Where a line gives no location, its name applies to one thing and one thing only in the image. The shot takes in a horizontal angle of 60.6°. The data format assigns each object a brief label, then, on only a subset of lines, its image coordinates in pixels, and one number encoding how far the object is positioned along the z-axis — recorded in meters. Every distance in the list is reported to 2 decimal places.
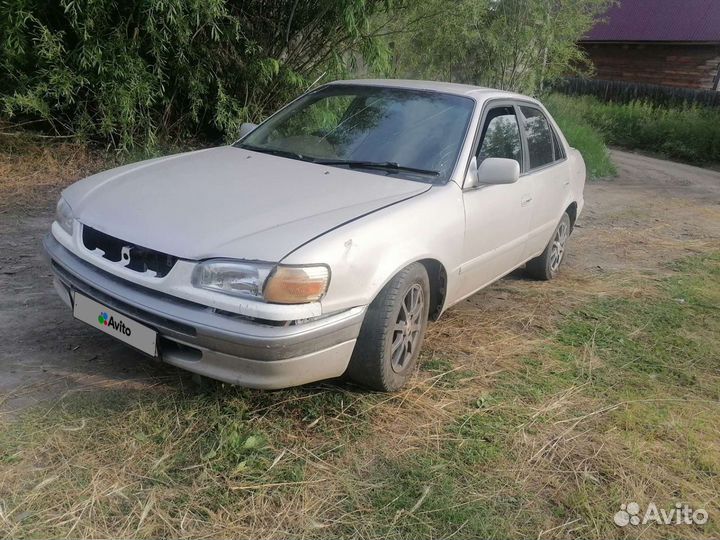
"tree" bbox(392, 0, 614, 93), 10.82
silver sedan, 2.47
